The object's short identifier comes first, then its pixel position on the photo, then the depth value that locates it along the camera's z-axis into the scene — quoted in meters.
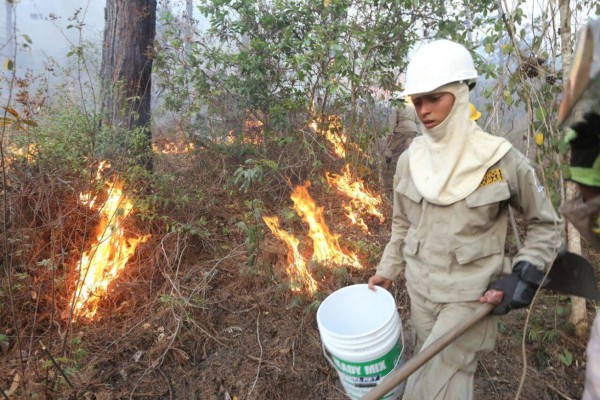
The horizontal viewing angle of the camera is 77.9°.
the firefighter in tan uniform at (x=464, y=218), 1.88
